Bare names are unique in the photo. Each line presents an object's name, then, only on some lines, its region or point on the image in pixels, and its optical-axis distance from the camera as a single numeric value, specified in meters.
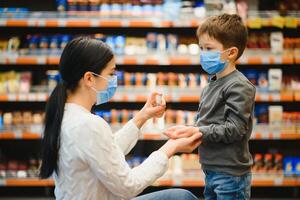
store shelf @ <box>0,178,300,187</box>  4.28
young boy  2.12
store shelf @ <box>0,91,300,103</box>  4.26
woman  1.74
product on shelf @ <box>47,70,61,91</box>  4.46
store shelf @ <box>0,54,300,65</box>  4.25
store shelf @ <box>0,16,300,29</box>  4.23
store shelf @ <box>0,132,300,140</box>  4.28
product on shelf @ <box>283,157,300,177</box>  4.35
